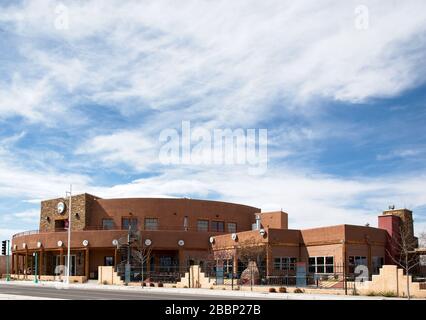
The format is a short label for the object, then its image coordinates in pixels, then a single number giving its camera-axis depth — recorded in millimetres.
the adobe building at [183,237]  47656
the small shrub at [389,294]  32281
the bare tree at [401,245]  48656
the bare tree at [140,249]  59184
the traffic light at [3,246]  68062
